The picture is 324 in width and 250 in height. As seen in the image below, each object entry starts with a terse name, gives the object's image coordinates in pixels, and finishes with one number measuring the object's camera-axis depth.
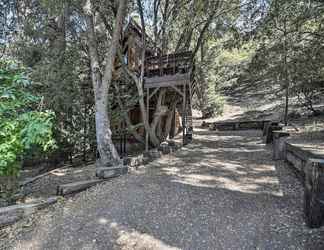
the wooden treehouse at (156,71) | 10.80
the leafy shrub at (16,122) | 4.07
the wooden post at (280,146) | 7.23
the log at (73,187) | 5.48
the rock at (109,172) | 6.41
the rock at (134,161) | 7.34
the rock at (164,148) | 9.27
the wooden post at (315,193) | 3.33
